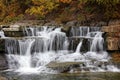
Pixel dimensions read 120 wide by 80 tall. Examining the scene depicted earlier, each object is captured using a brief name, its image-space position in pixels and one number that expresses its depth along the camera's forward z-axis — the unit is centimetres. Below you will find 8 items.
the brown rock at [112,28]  1831
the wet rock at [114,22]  2040
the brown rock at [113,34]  1808
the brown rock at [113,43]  1786
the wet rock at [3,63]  1730
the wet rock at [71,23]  2229
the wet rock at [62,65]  1558
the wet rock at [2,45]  1881
